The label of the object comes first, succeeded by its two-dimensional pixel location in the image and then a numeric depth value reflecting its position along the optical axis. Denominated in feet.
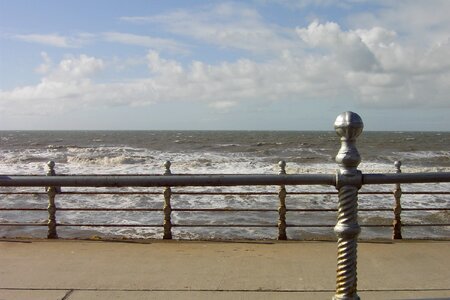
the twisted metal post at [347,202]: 9.07
